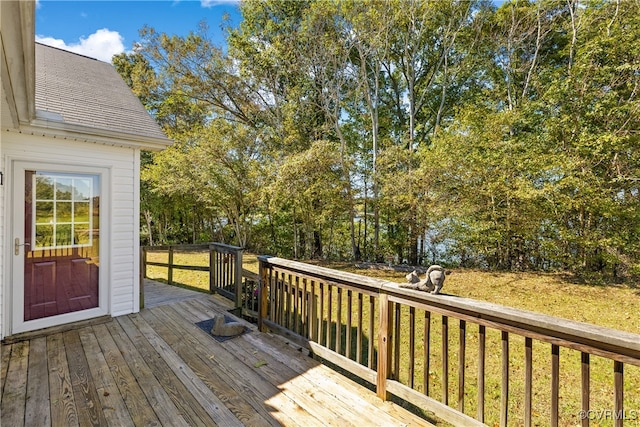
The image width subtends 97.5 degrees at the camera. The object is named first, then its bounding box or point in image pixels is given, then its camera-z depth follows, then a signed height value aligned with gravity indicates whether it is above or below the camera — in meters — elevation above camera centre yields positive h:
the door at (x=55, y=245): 2.93 -0.34
